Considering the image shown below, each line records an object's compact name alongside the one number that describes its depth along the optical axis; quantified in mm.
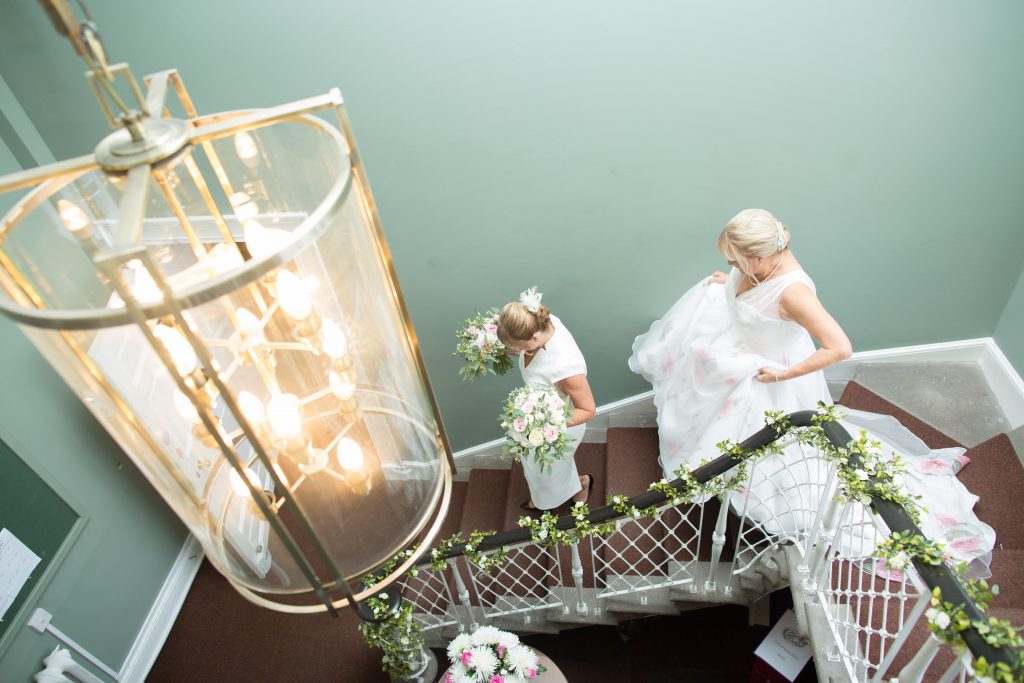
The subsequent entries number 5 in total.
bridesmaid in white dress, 3000
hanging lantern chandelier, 991
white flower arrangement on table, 2701
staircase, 2689
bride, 2723
